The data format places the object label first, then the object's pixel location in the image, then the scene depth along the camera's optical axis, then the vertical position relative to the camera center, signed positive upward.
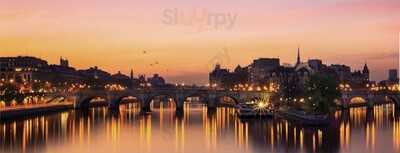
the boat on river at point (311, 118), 72.31 -4.91
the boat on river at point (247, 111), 94.25 -5.07
